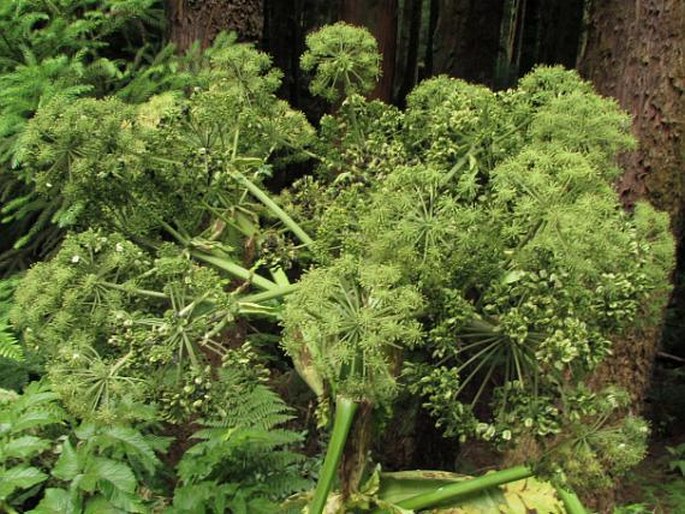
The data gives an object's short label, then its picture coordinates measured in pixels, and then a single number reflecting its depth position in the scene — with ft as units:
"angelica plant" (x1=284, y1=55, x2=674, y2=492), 5.24
